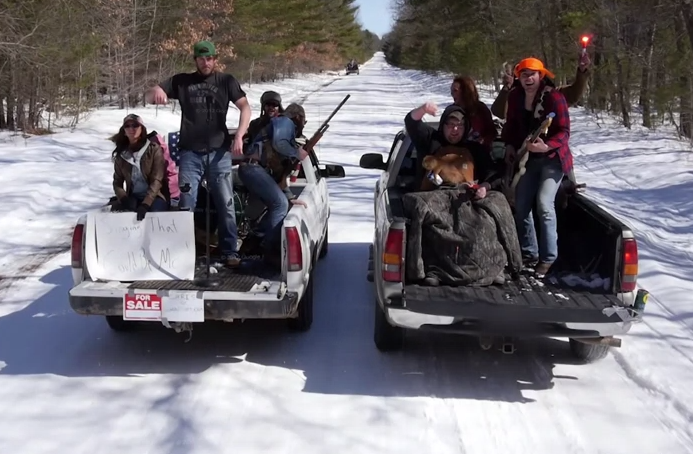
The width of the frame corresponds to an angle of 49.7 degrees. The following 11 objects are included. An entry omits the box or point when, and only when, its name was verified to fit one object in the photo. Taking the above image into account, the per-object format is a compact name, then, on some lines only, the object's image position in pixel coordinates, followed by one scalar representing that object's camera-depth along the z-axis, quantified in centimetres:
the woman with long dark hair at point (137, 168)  598
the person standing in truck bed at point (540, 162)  553
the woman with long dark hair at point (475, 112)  625
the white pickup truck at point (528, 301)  461
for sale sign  484
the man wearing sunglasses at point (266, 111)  648
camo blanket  507
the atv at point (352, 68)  8750
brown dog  577
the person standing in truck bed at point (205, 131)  596
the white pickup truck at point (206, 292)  485
